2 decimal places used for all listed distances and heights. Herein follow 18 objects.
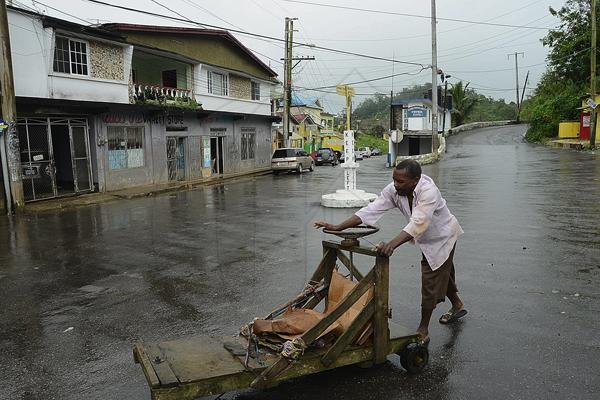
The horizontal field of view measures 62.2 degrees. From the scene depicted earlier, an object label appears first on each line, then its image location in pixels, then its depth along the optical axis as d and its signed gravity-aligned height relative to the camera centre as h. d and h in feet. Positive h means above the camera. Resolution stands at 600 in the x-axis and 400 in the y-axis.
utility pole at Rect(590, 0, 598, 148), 95.61 +9.56
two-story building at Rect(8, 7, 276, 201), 53.78 +5.48
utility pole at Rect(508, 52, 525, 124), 238.68 +22.51
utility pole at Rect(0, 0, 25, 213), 44.91 +1.61
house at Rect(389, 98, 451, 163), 155.28 +4.03
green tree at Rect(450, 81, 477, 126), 197.36 +13.11
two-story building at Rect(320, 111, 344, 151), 180.99 -0.36
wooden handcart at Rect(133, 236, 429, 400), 10.36 -4.88
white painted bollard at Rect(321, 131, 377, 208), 44.62 -5.11
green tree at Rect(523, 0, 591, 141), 121.29 +16.07
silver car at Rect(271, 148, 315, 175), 95.61 -3.96
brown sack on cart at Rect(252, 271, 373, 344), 11.84 -4.49
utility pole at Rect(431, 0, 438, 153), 109.50 +14.57
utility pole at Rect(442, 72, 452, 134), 162.79 +14.16
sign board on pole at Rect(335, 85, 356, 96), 44.73 +4.35
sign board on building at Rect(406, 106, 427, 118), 156.87 +7.69
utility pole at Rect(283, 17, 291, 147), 112.78 +12.00
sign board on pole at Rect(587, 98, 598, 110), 96.22 +5.26
